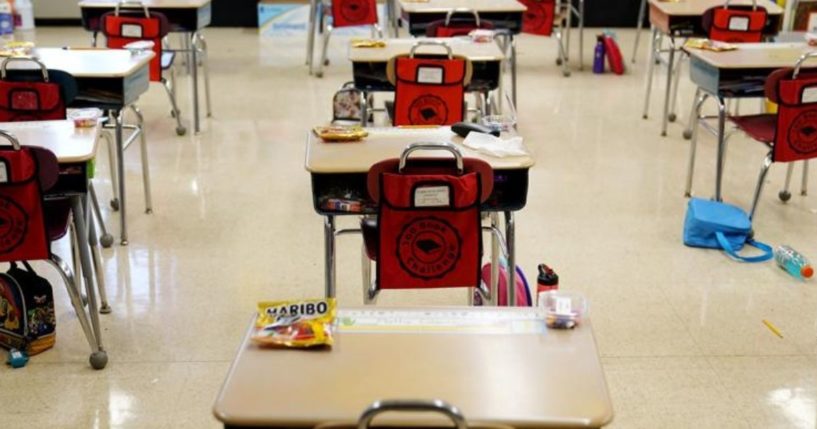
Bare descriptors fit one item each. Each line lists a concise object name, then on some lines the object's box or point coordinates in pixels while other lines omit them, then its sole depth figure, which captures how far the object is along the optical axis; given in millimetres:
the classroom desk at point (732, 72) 4781
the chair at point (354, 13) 7852
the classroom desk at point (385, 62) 5074
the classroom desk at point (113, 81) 4440
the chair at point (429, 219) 3035
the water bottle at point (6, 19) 9523
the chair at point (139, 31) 5777
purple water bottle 8250
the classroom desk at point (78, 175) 3283
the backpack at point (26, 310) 3484
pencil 3785
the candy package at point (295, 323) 2031
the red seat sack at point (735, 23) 6141
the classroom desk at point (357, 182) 3254
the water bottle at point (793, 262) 4266
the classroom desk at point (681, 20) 6340
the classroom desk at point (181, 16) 6387
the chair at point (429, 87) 4746
